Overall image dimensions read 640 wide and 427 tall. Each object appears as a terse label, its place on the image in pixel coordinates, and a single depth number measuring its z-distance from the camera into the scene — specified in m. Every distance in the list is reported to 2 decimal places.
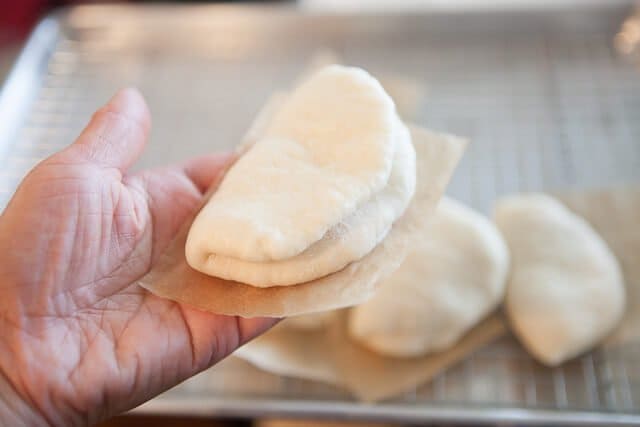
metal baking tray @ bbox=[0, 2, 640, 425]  0.63
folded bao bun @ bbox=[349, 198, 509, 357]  0.57
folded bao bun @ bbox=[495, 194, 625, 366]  0.57
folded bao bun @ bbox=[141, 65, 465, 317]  0.47
